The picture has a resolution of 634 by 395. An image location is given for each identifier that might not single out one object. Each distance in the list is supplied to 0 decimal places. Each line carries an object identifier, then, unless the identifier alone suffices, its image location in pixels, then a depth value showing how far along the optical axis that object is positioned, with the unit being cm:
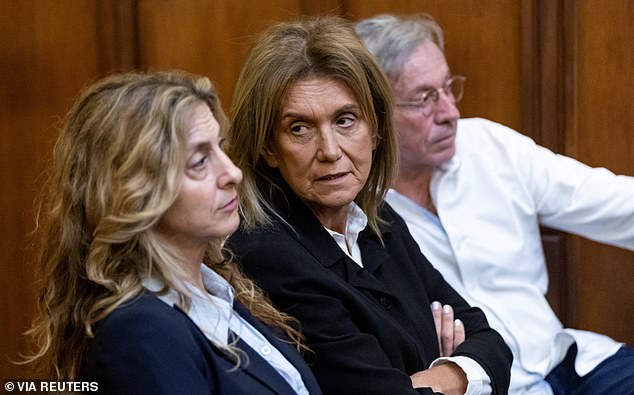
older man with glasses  491
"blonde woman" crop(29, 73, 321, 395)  419
